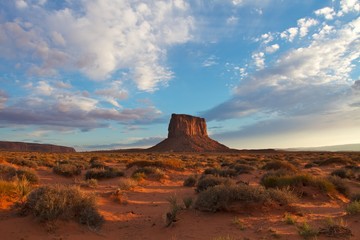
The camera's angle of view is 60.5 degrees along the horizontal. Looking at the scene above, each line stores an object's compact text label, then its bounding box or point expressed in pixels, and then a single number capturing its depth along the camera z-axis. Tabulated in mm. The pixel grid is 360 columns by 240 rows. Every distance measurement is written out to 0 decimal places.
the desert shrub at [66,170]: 17500
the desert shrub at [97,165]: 21891
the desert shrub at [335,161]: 28719
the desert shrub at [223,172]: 18119
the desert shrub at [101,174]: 16594
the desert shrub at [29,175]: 13352
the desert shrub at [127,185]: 13258
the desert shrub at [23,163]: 20320
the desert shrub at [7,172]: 13892
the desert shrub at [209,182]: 12047
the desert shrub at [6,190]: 8469
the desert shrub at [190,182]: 15695
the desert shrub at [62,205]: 6961
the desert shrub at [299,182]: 11797
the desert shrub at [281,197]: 8820
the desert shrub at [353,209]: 8062
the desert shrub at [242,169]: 19975
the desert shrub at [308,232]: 6223
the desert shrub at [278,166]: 20200
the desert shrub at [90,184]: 13617
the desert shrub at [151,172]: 17761
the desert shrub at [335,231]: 6207
